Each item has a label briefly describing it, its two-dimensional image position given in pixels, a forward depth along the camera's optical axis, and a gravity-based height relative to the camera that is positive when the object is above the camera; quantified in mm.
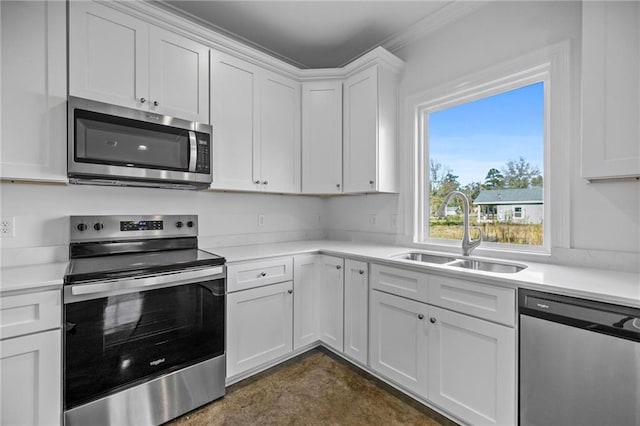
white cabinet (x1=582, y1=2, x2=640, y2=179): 1313 +580
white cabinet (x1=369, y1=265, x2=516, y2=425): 1443 -753
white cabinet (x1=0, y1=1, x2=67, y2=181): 1484 +640
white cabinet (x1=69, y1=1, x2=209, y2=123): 1660 +937
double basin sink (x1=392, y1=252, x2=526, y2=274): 1869 -358
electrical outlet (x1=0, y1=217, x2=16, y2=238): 1675 -92
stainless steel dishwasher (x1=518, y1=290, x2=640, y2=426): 1110 -624
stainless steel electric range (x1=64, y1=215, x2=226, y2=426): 1410 -626
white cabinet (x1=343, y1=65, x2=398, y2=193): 2467 +710
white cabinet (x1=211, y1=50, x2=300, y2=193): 2219 +708
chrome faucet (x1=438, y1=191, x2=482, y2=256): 2055 -129
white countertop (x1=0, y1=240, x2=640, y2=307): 1192 -320
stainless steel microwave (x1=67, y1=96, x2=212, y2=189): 1625 +398
